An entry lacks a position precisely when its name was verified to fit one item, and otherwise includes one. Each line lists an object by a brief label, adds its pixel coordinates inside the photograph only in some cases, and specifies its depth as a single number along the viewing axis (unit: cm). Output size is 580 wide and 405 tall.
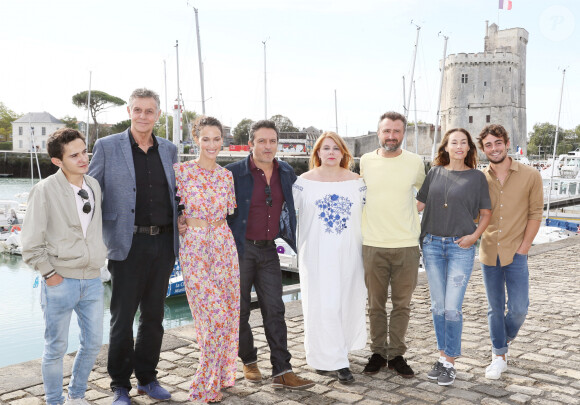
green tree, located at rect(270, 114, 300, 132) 7758
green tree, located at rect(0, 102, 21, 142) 8144
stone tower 5959
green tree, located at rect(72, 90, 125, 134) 7444
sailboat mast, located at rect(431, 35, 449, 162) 2906
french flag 4652
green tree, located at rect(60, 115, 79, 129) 7588
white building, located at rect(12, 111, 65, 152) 7600
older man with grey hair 347
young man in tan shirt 408
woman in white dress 402
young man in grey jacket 307
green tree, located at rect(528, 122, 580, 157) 8148
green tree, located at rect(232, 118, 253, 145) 7444
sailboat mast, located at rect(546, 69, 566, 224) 2995
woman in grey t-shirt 392
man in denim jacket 386
